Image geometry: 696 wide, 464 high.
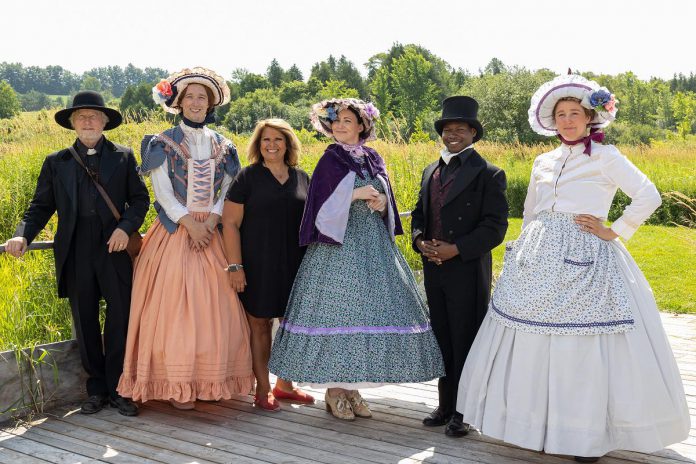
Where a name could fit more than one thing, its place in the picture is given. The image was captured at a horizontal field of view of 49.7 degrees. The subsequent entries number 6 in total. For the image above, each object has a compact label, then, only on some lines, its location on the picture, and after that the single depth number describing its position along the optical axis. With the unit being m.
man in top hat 3.63
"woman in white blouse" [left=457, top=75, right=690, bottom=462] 3.14
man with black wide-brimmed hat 3.95
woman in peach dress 3.92
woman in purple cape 3.69
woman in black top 3.97
